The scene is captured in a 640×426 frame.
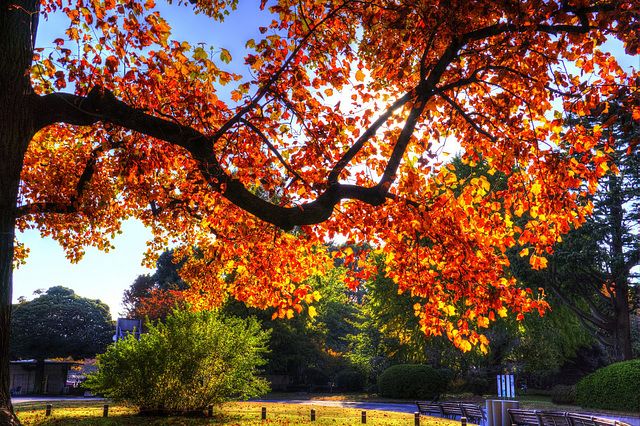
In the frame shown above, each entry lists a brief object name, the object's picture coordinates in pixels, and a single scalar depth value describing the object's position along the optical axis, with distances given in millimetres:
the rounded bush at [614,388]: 17641
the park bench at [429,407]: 18769
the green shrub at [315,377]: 38281
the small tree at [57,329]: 38062
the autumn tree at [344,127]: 6281
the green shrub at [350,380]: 35500
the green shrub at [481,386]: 26859
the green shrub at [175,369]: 14523
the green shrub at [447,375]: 27484
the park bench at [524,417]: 13539
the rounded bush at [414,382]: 26797
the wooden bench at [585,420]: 10984
